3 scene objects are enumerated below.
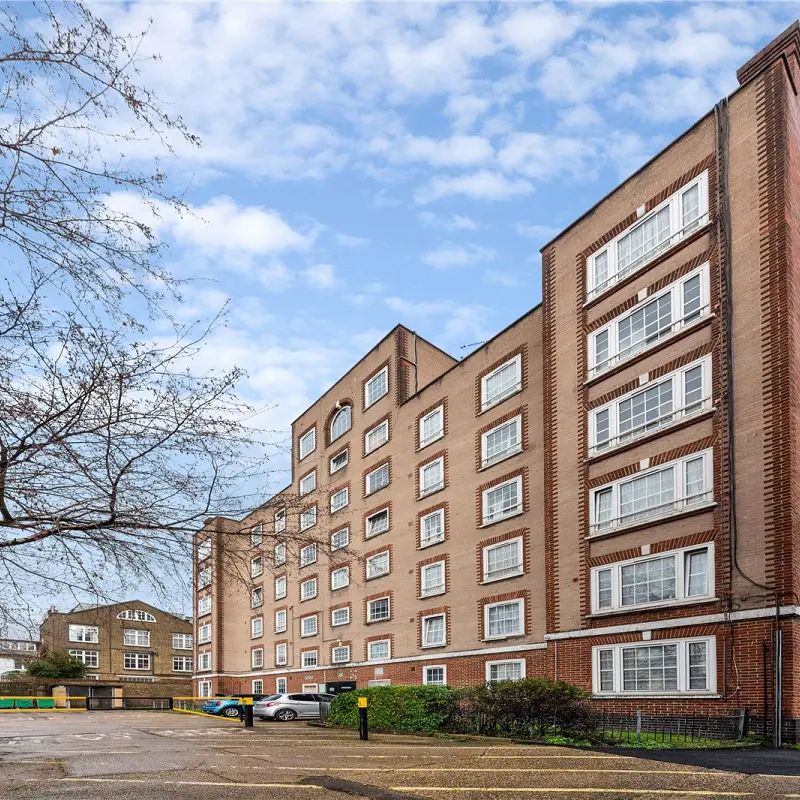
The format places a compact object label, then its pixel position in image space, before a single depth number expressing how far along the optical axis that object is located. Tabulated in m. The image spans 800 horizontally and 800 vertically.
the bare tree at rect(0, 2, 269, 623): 7.12
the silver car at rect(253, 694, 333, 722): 42.00
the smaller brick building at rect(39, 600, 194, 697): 97.49
